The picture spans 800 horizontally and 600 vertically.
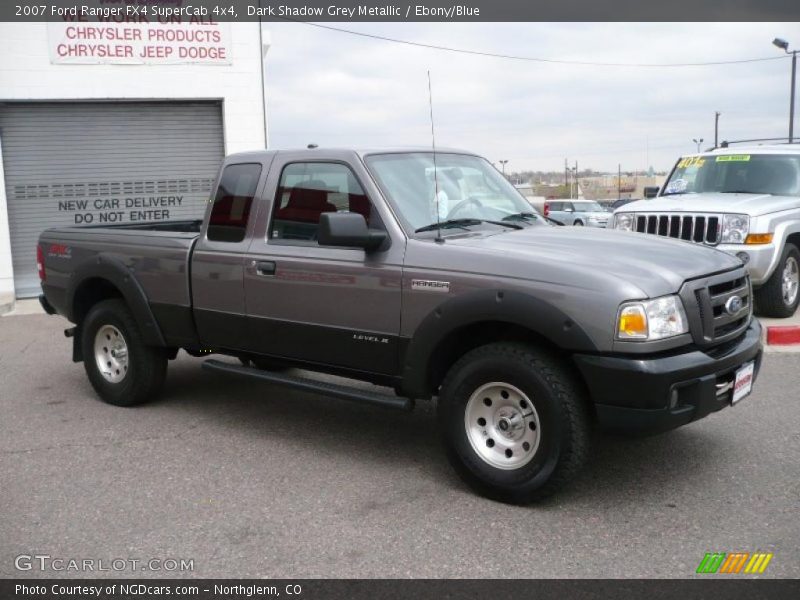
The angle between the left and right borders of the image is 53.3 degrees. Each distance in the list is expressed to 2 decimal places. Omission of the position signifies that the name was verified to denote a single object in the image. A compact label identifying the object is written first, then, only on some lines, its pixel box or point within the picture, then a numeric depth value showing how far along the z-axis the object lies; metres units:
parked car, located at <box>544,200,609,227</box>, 31.23
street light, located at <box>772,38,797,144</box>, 25.80
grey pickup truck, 3.87
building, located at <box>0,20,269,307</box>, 12.88
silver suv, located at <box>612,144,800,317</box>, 8.54
